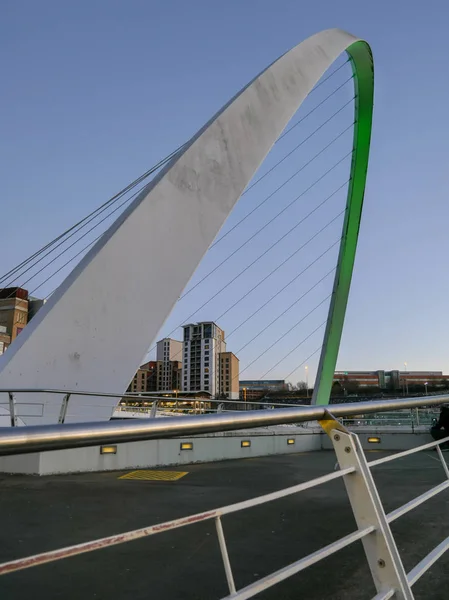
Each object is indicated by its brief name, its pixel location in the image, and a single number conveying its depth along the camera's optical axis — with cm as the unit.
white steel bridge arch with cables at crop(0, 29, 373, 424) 775
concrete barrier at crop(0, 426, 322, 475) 768
